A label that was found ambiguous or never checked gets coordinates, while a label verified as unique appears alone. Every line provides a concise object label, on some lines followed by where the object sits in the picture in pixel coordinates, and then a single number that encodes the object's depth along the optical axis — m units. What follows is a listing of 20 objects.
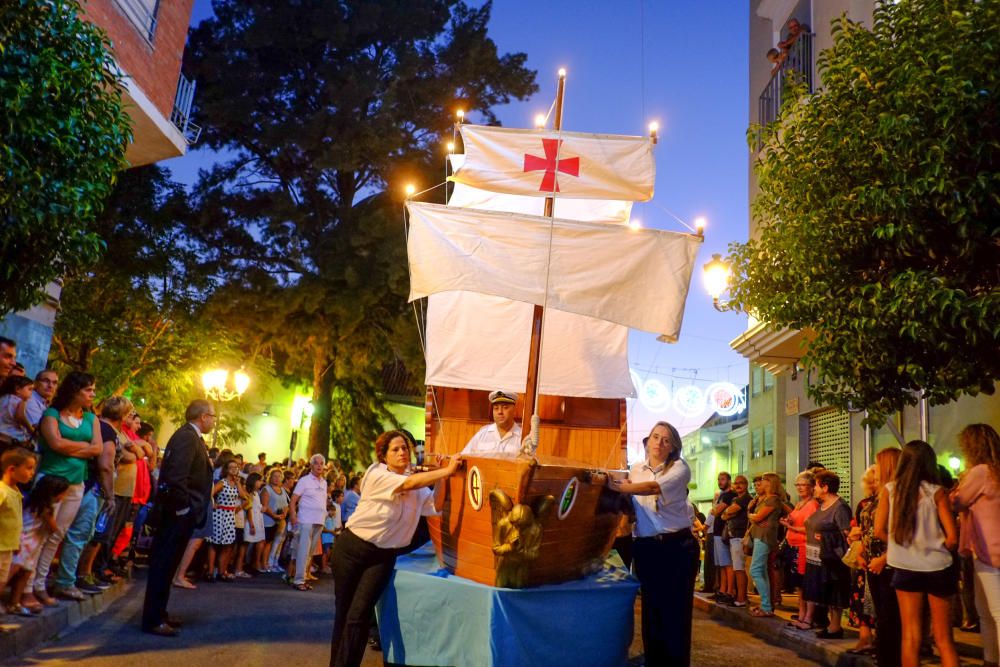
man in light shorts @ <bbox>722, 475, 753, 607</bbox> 12.18
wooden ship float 6.32
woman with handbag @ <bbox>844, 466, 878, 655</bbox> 8.17
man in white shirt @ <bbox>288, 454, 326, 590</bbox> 12.25
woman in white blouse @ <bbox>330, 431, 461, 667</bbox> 6.02
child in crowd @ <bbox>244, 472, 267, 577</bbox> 12.85
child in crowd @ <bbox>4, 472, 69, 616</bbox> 7.03
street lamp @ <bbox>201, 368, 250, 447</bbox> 16.34
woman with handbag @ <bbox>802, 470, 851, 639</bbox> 9.16
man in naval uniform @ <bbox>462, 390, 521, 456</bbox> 8.76
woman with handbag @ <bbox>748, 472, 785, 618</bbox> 11.02
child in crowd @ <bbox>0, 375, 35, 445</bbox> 7.77
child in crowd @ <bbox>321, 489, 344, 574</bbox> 15.19
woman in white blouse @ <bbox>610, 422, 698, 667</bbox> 6.37
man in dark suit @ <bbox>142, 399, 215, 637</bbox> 7.53
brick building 12.94
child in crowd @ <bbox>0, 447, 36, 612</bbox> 6.33
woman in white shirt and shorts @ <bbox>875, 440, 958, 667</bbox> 6.09
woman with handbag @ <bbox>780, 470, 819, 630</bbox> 9.99
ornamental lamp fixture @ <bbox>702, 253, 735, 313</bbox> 12.91
